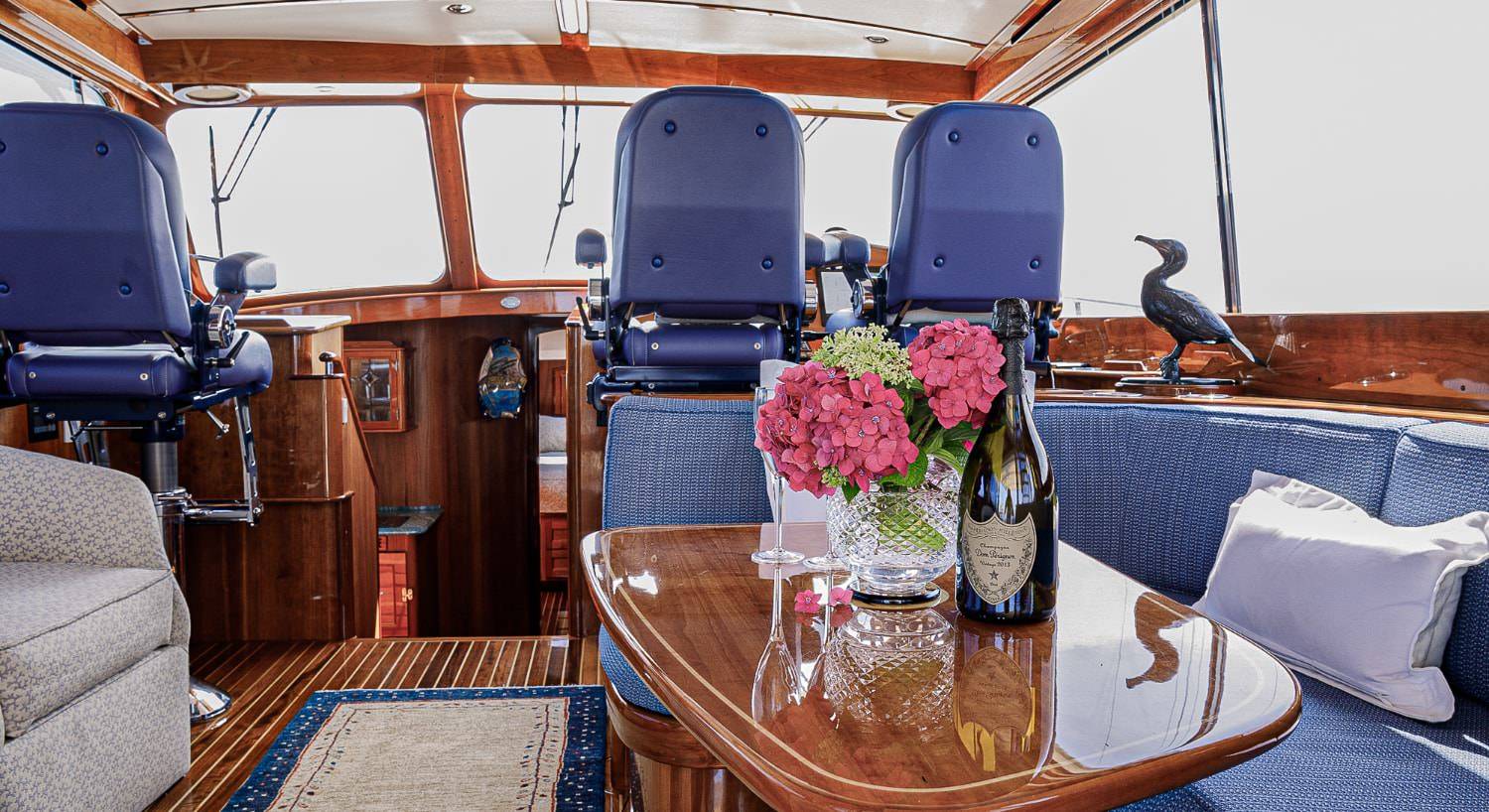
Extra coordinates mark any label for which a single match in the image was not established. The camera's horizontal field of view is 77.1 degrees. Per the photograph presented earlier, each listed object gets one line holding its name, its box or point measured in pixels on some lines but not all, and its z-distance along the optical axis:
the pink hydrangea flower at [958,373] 0.92
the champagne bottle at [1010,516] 0.94
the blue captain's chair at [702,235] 2.17
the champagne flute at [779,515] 1.08
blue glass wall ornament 4.75
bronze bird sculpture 2.34
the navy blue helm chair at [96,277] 1.94
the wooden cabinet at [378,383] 4.49
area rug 1.78
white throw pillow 1.19
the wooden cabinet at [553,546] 5.07
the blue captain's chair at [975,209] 2.29
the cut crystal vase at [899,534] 0.96
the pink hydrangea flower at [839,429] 0.89
